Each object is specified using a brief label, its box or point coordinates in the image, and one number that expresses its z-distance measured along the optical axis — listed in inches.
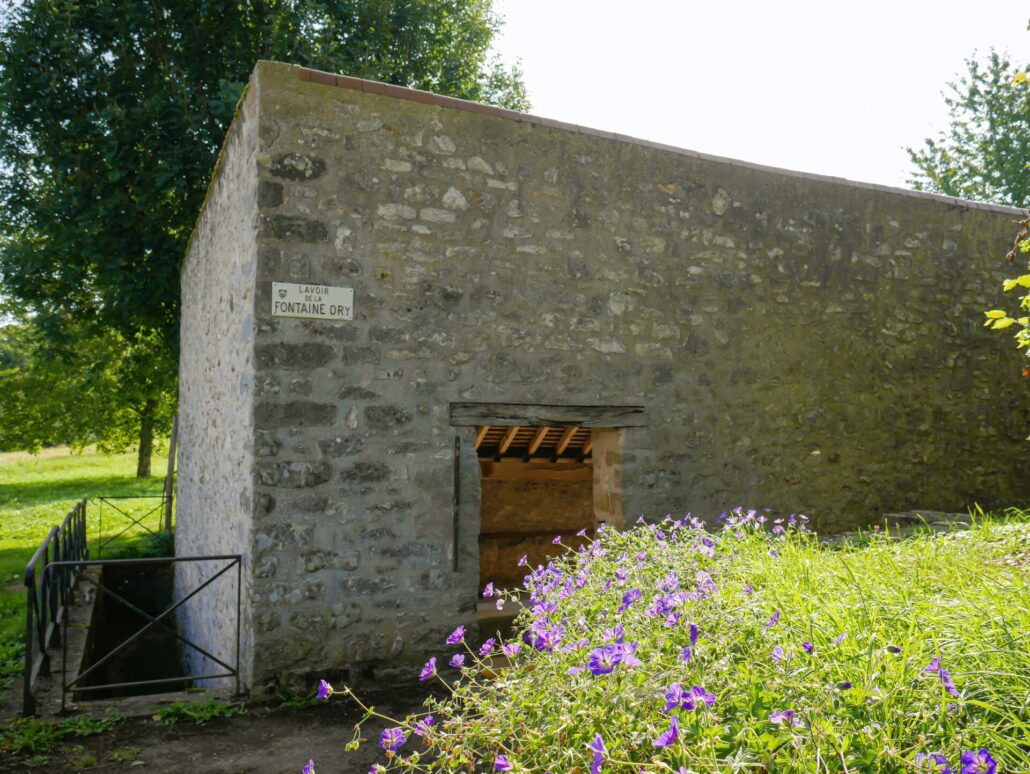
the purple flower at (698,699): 73.6
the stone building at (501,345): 189.2
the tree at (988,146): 718.3
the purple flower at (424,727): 89.6
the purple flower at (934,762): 65.9
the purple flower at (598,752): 70.7
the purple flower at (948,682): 75.4
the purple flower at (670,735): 69.7
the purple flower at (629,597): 105.6
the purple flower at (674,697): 74.8
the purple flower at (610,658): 83.0
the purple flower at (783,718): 70.7
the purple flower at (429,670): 100.0
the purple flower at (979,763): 61.2
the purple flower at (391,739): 91.0
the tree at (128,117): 406.3
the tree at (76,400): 559.5
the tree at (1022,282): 152.3
